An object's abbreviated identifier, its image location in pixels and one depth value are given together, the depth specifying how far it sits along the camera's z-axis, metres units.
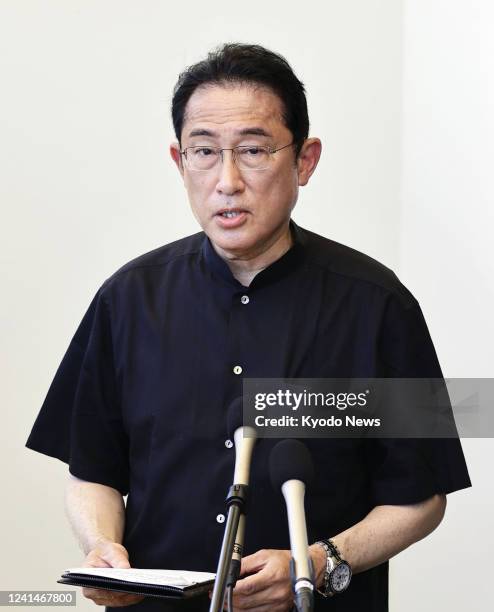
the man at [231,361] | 3.53
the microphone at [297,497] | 3.12
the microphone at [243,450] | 3.20
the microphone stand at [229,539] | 3.12
